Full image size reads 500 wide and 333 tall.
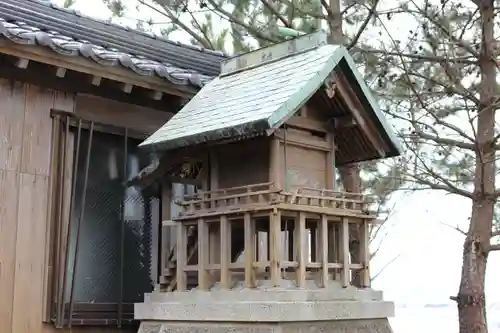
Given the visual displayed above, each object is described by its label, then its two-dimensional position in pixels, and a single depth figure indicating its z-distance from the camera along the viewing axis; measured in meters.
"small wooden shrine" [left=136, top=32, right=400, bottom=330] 5.10
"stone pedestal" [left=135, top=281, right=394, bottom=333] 4.86
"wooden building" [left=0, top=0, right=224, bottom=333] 5.61
